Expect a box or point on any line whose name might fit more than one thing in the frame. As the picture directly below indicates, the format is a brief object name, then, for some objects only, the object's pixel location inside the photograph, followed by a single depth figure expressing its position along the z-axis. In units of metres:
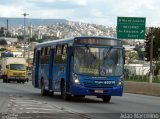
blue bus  23.91
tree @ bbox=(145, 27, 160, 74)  81.69
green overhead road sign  46.69
